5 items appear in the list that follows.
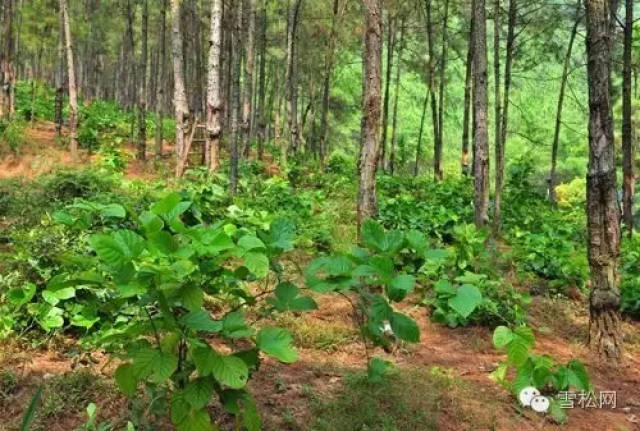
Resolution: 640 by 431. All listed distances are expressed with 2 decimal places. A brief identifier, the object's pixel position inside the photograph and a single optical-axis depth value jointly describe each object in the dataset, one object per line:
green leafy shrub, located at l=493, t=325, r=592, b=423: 2.90
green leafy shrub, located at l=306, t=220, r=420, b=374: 2.57
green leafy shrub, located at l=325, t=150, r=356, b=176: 18.64
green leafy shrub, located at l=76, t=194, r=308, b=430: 2.42
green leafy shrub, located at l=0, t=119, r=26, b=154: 15.86
